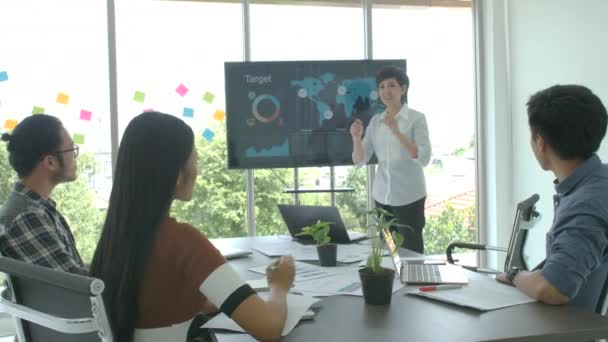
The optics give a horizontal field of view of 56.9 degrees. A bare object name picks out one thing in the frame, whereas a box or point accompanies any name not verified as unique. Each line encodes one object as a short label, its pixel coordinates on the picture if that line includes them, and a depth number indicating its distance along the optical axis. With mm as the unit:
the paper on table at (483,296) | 1468
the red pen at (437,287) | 1628
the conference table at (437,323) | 1251
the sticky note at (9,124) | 3998
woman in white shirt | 3520
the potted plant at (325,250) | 1980
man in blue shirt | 1464
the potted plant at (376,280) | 1503
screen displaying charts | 3857
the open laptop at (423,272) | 1731
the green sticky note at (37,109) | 4055
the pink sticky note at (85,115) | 4156
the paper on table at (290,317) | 1332
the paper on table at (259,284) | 1682
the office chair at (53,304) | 1086
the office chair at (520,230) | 2158
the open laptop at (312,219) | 2455
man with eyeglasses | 1701
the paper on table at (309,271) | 1860
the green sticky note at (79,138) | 4160
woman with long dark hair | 1288
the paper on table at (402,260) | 2020
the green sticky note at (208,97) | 4352
